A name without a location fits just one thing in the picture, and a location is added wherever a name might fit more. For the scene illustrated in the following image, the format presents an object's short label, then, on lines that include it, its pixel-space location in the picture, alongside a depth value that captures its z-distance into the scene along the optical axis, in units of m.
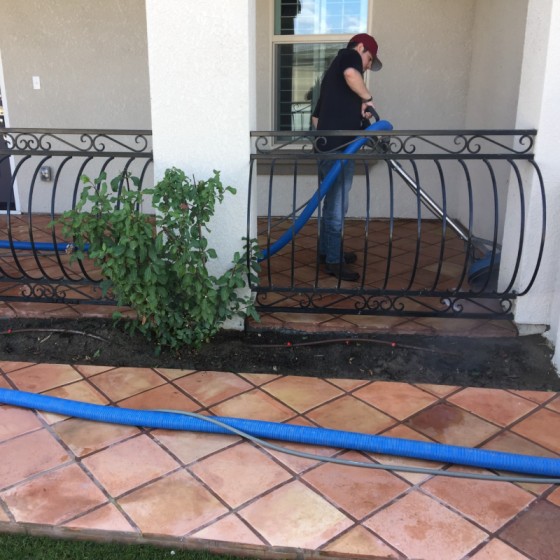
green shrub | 2.67
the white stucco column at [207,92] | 2.79
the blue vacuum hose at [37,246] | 3.94
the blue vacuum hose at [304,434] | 2.12
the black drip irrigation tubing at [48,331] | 3.18
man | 3.55
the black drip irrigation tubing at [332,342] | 3.06
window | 4.95
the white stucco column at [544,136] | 2.75
